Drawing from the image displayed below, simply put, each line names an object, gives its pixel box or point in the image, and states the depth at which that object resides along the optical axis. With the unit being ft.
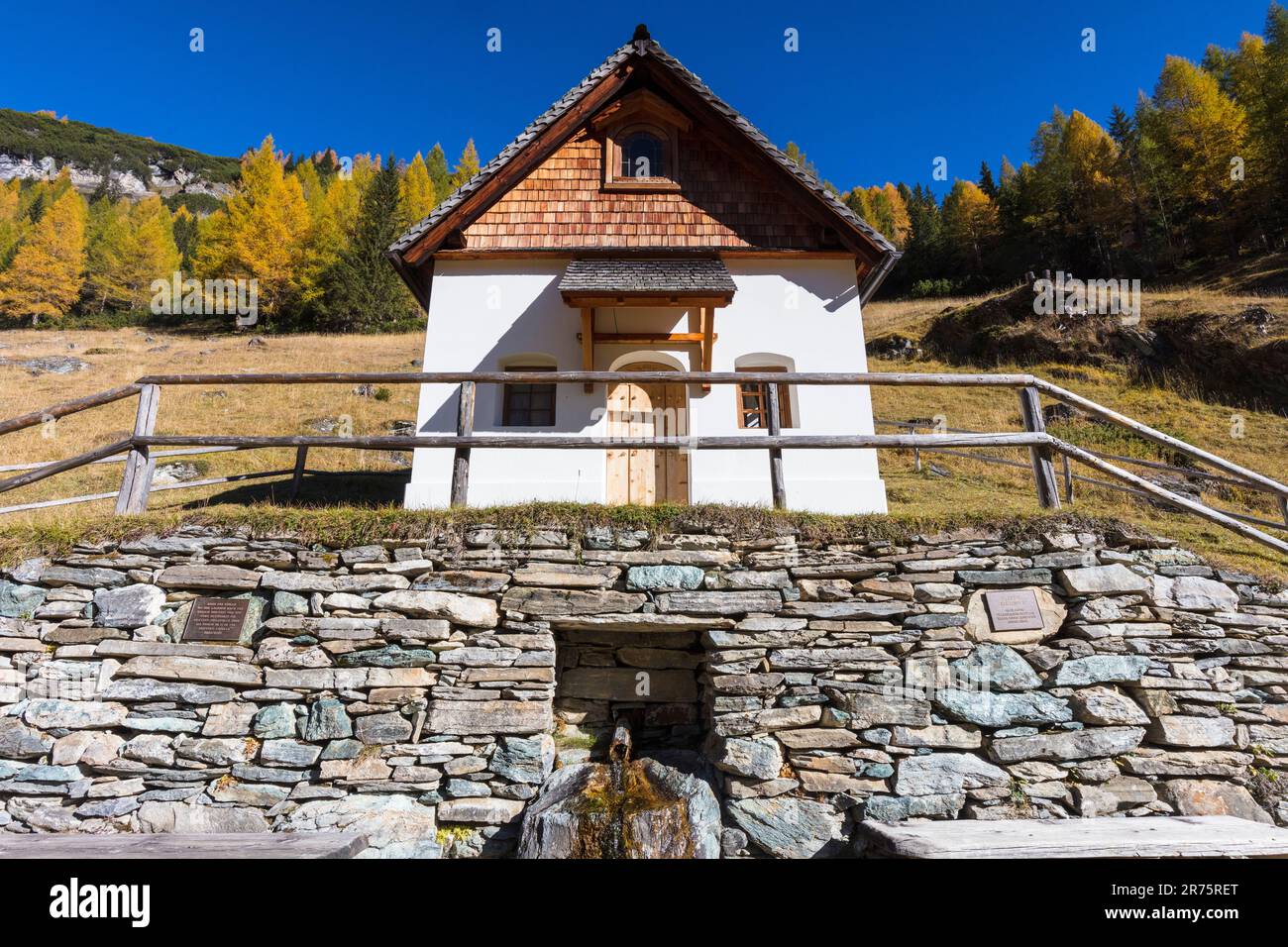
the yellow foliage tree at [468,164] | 213.87
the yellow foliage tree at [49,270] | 137.08
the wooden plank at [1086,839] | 11.41
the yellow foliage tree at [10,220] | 176.90
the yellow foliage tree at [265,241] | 126.31
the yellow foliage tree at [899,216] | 185.59
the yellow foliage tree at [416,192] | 162.46
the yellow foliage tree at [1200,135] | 108.17
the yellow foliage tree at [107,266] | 157.58
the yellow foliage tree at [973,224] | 148.97
